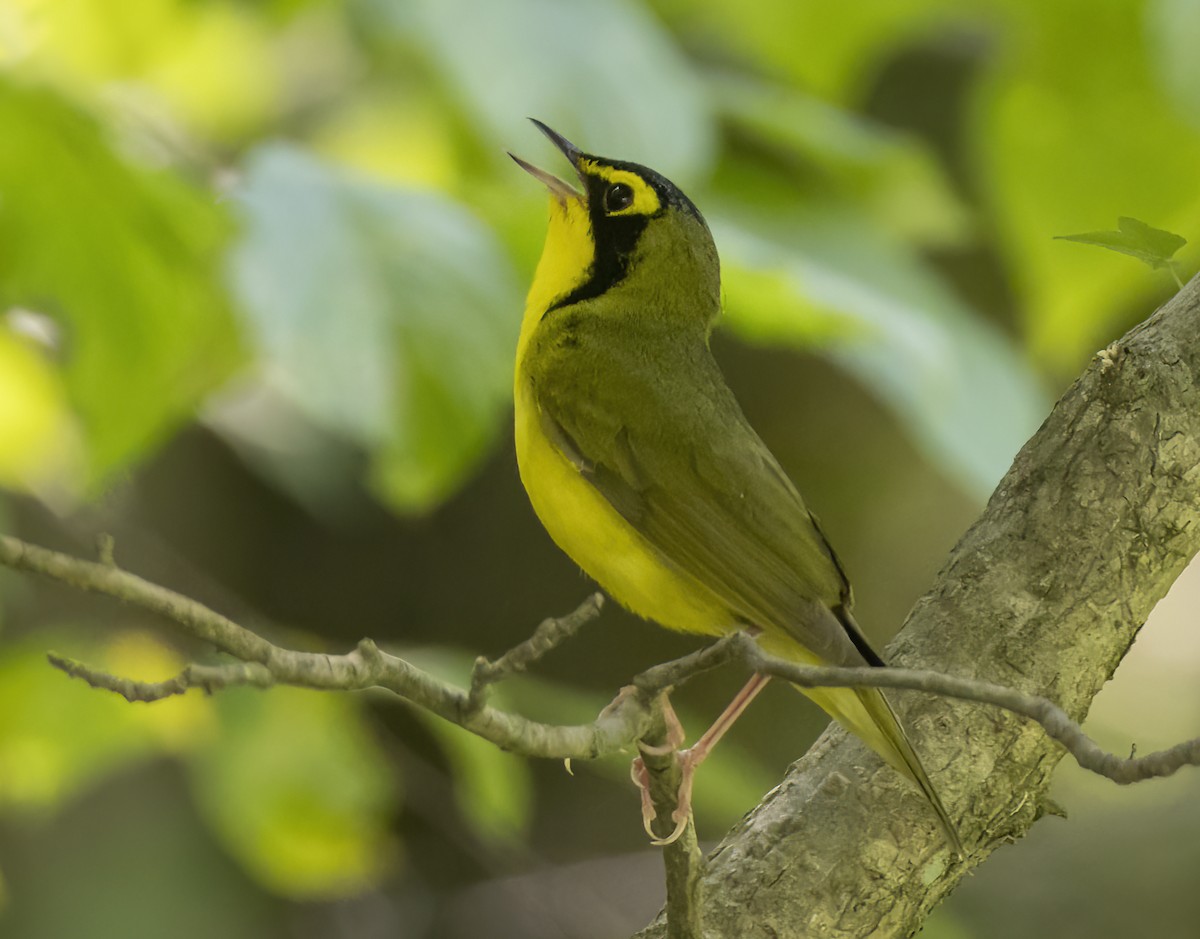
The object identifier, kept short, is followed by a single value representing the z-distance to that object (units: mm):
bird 5582
